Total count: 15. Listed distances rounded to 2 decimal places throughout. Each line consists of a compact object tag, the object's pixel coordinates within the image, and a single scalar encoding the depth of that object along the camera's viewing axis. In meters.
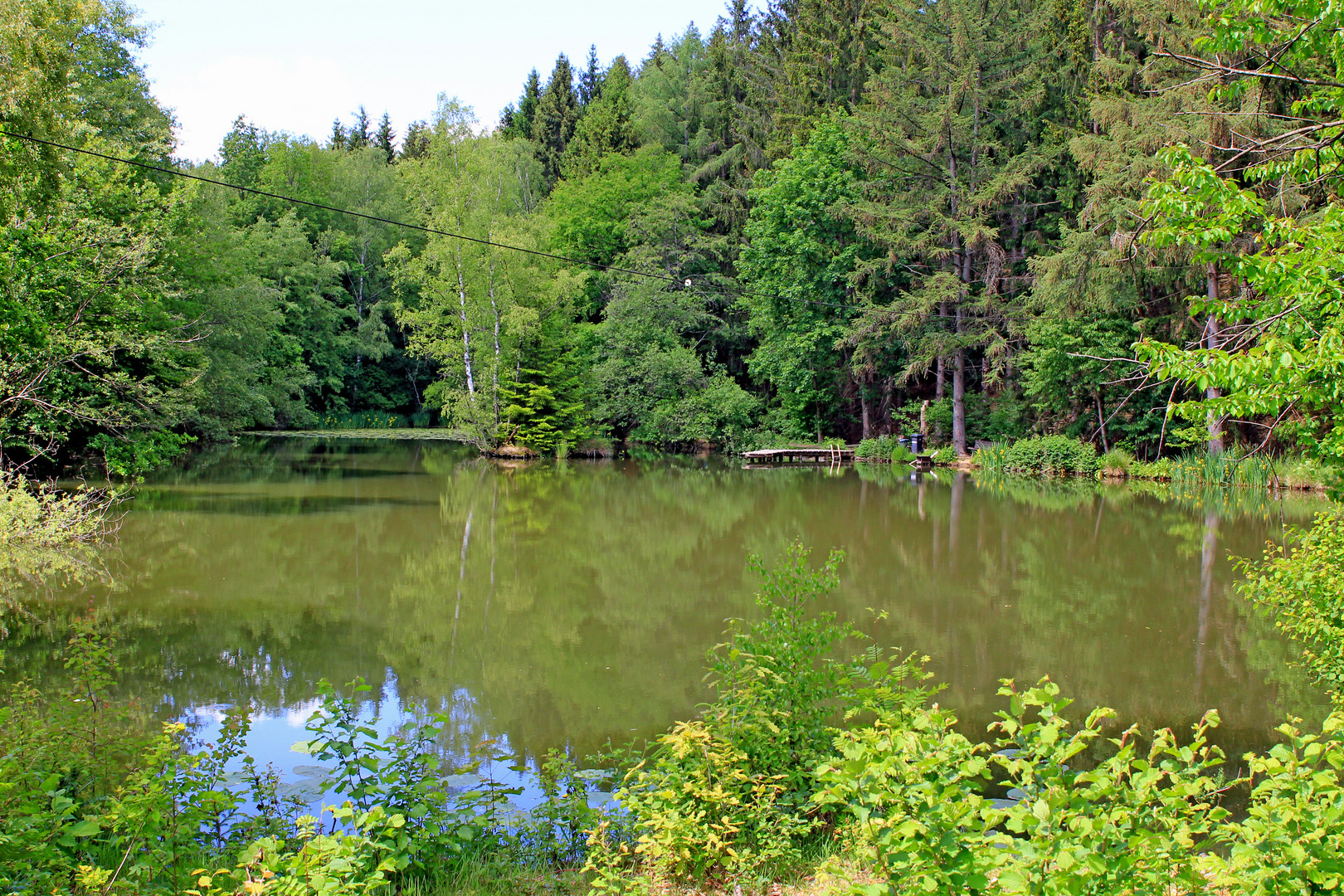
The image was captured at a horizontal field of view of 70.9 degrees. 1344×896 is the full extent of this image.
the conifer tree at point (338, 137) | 67.56
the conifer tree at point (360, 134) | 66.78
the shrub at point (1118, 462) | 25.84
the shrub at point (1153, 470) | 24.66
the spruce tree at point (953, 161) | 30.48
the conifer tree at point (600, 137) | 50.47
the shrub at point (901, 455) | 32.72
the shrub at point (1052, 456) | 26.69
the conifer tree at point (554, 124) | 58.91
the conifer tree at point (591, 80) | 62.16
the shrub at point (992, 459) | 28.55
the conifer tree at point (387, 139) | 70.56
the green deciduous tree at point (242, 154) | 46.44
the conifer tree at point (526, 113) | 63.72
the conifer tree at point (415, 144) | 60.25
